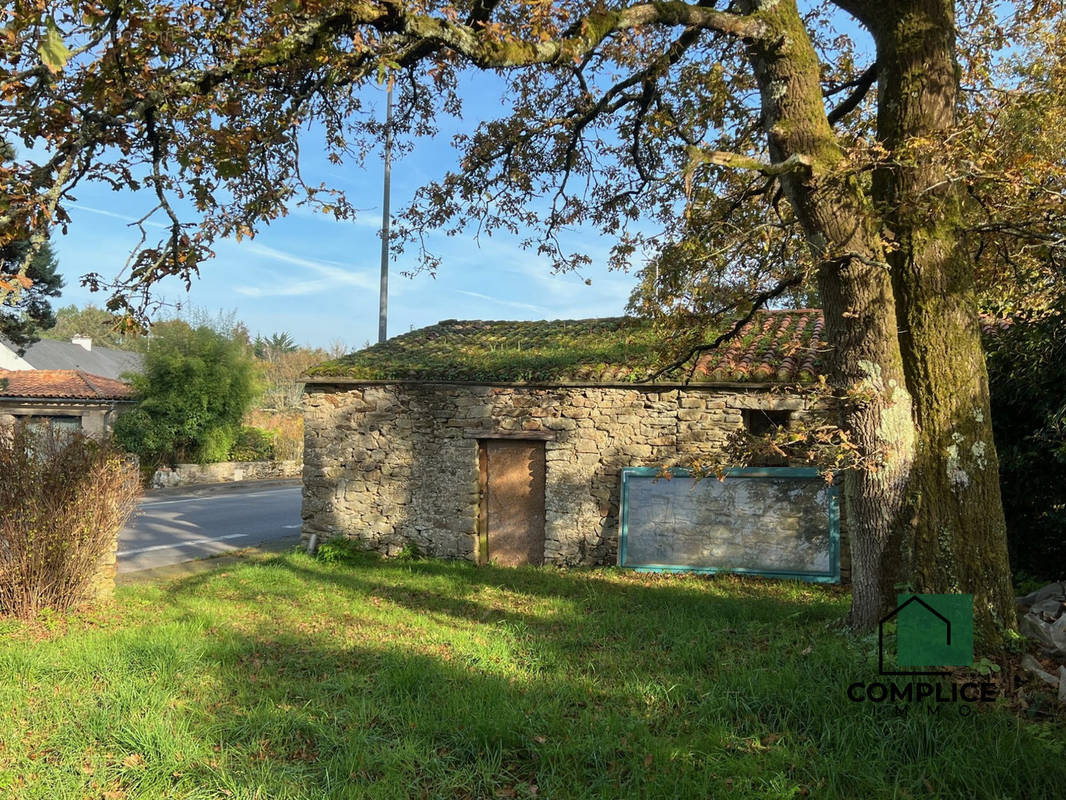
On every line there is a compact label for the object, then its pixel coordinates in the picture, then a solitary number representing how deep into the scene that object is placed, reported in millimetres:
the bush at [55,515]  6570
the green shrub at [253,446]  25641
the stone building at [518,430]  9641
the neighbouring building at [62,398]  22312
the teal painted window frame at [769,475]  8836
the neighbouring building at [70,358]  30281
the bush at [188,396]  22125
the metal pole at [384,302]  15344
